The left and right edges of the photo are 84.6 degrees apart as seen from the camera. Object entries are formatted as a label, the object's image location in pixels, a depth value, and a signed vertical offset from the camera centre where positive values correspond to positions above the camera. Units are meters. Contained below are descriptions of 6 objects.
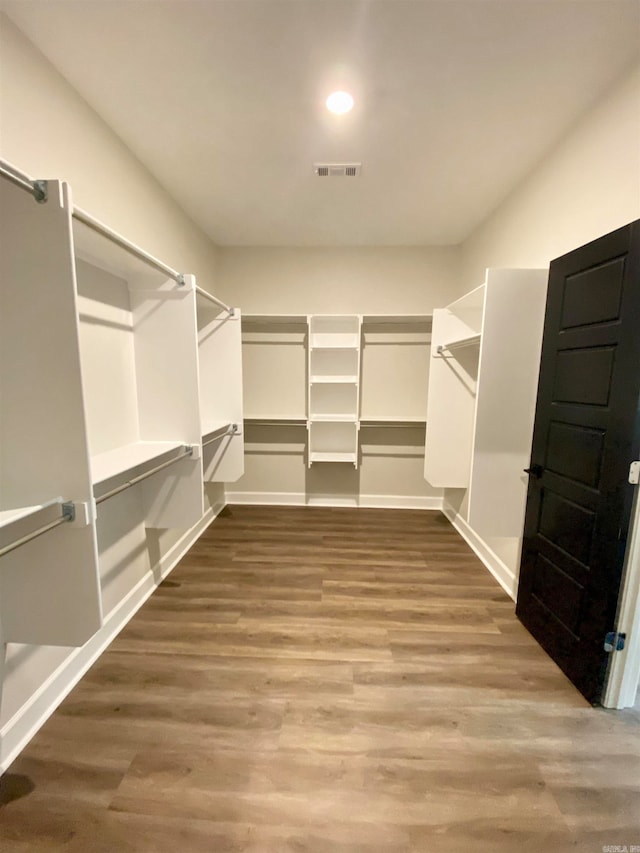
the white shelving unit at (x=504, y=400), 2.09 -0.10
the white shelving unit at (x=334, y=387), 3.65 -0.06
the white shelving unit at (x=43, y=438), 1.12 -0.21
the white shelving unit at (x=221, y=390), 3.01 -0.09
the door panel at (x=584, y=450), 1.50 -0.31
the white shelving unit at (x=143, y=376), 1.82 +0.01
